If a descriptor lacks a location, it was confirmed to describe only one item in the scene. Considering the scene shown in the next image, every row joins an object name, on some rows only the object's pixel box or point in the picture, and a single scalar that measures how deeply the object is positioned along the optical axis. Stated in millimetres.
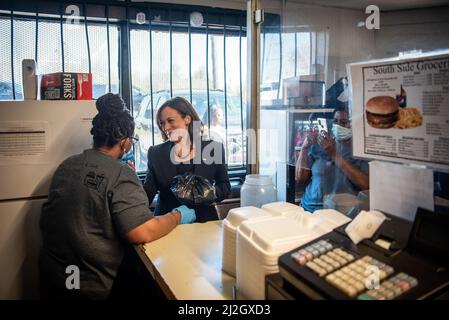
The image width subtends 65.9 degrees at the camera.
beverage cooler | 1280
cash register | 601
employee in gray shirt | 1427
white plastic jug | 1487
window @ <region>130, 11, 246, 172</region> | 2656
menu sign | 764
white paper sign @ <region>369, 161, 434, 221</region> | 800
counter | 962
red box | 1990
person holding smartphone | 1011
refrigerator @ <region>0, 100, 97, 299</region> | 1879
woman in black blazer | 2160
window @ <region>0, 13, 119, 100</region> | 2354
